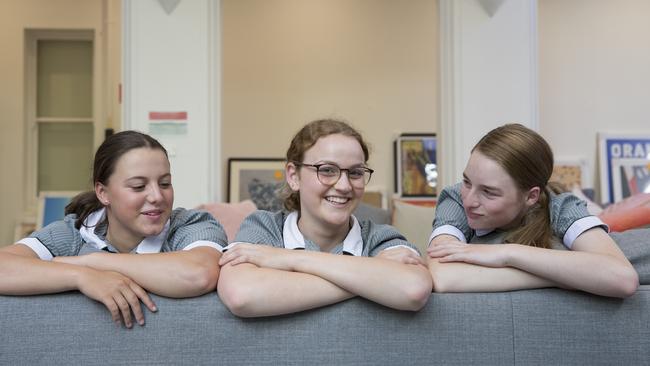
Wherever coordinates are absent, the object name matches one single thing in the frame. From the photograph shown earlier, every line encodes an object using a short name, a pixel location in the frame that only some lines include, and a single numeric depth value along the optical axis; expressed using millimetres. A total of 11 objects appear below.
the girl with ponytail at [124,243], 1335
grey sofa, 1323
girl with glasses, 1323
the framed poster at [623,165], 5324
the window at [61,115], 6484
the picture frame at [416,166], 5750
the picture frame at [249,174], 5809
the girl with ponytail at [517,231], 1380
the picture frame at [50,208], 6102
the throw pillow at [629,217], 2189
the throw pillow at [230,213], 3176
